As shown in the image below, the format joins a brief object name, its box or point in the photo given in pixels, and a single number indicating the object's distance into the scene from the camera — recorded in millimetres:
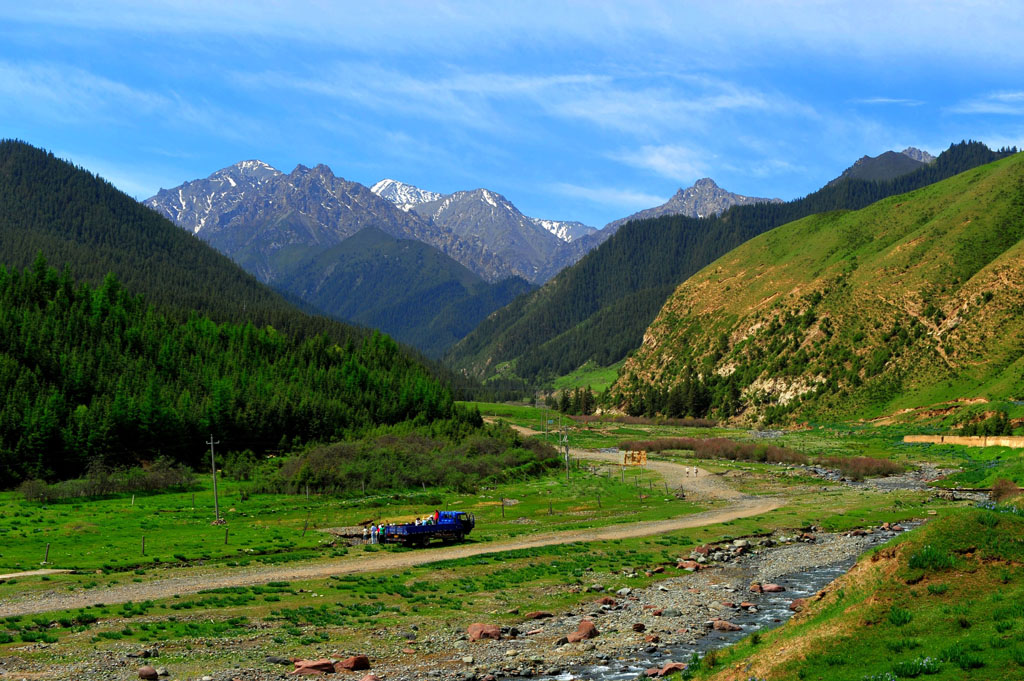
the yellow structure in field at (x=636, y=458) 118556
